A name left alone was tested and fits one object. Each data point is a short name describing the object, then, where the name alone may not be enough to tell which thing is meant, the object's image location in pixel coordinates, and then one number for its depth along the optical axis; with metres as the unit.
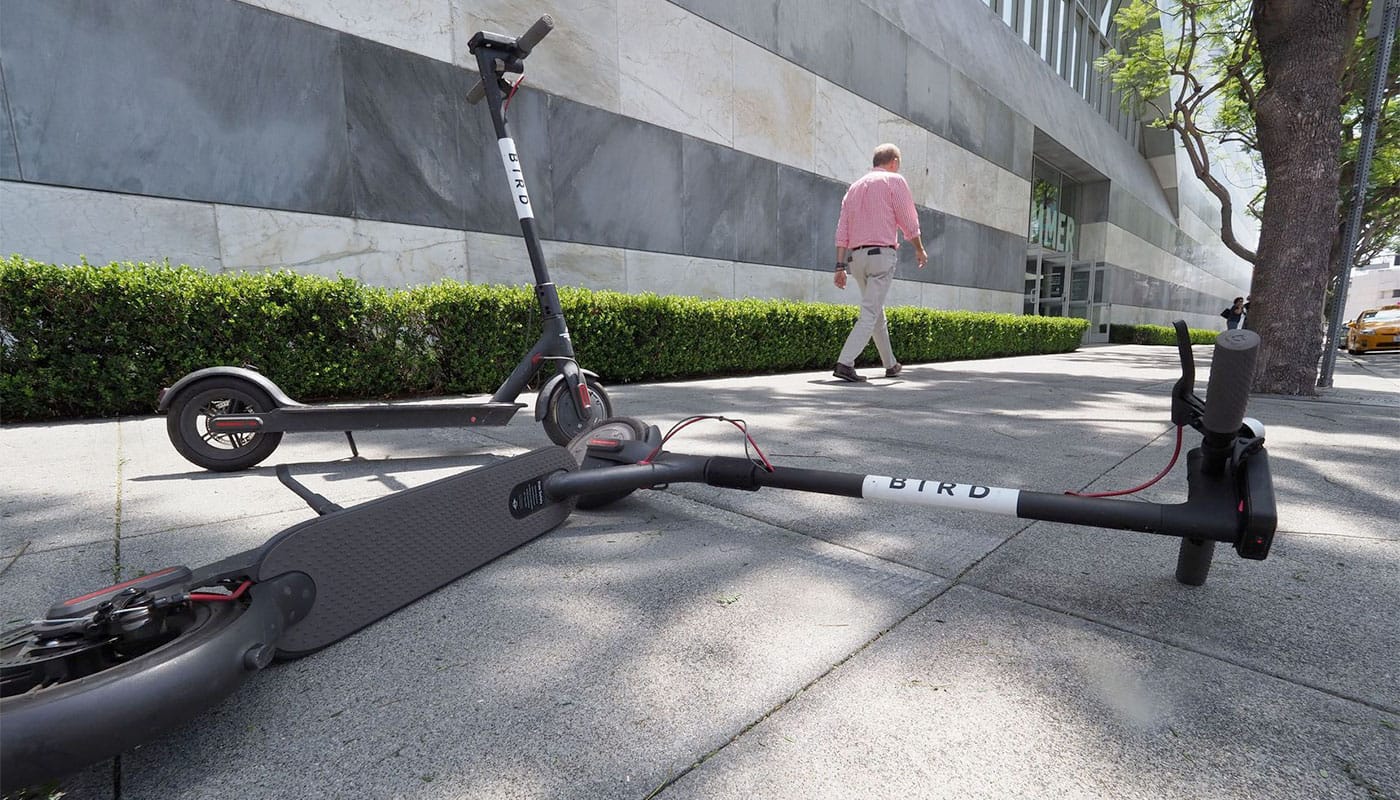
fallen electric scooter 0.77
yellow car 17.94
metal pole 5.49
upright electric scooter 2.54
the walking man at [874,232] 6.40
